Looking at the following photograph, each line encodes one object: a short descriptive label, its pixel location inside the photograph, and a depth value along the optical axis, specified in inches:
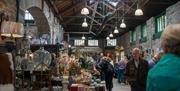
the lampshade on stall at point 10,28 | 132.3
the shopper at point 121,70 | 446.3
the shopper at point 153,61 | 167.9
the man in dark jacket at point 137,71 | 151.0
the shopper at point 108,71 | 288.5
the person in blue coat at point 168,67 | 45.8
